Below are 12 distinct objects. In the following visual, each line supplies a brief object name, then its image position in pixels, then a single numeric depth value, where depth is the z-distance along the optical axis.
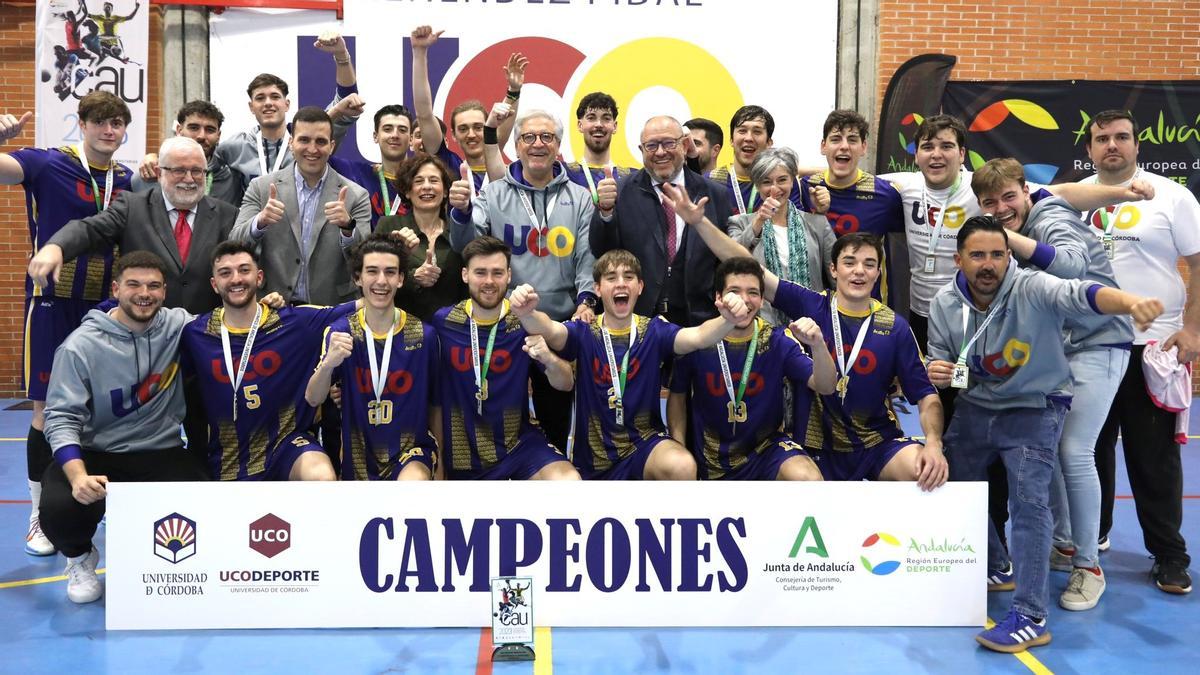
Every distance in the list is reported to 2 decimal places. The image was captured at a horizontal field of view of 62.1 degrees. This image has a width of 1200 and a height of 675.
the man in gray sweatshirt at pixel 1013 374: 4.18
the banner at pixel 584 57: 9.93
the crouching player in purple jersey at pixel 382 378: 4.65
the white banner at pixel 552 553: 4.16
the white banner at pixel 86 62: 9.40
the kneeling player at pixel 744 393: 4.78
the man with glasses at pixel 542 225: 5.24
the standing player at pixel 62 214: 5.25
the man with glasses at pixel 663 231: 5.30
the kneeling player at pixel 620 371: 4.76
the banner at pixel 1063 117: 10.38
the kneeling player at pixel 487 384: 4.77
